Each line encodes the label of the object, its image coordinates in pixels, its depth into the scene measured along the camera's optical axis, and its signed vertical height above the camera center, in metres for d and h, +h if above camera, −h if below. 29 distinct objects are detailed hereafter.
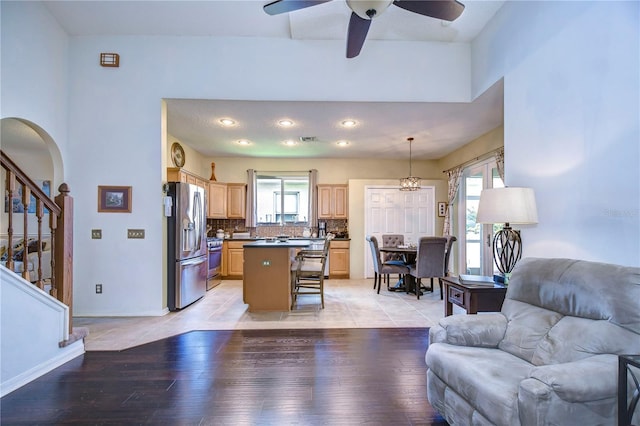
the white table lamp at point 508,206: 2.23 +0.08
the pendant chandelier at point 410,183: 5.28 +0.62
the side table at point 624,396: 1.17 -0.75
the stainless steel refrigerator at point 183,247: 3.80 -0.42
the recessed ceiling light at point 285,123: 4.25 +1.45
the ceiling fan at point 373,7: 2.03 +1.64
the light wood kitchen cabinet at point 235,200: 6.45 +0.38
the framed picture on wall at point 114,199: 3.59 +0.23
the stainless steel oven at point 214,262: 5.32 -0.89
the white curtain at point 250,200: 6.52 +0.39
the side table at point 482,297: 2.28 -0.66
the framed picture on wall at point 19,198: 4.85 +0.35
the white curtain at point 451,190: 5.63 +0.54
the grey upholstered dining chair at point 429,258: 4.39 -0.66
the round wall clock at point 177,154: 5.05 +1.15
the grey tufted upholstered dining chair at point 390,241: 5.72 -0.51
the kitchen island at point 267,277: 3.77 -0.81
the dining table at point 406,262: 4.76 -0.82
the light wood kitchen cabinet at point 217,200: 6.12 +0.36
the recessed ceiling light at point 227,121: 4.22 +1.45
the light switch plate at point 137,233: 3.61 -0.20
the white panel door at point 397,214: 6.23 +0.05
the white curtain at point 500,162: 4.08 +0.79
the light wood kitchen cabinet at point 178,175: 4.40 +0.67
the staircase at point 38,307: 2.04 -0.71
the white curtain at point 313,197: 6.55 +0.45
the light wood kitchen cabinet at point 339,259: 6.20 -0.93
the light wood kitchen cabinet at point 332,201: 6.50 +0.36
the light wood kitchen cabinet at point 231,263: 6.01 -0.98
